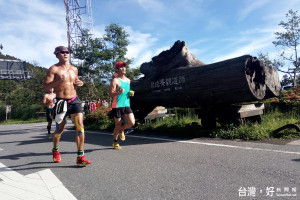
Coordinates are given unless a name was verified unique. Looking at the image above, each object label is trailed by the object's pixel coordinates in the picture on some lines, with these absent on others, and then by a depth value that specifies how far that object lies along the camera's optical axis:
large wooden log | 4.61
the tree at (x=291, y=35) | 17.94
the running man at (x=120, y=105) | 4.48
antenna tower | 21.91
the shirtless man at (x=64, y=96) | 3.37
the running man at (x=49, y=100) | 6.98
